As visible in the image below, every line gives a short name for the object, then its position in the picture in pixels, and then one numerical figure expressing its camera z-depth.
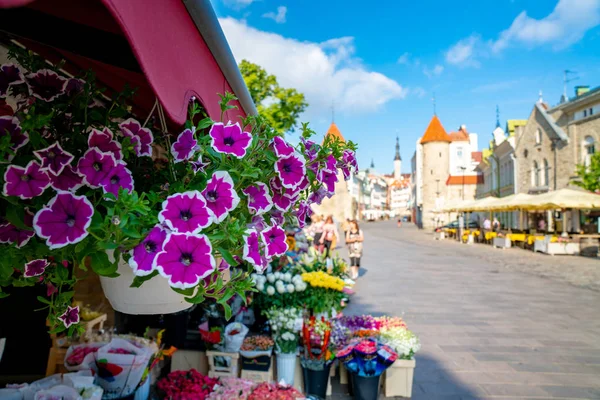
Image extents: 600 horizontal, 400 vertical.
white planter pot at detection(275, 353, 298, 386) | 4.83
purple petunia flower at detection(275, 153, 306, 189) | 1.21
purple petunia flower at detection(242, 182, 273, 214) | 1.22
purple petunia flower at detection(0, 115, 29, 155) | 0.97
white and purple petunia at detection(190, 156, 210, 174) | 1.16
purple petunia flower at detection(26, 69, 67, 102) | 1.16
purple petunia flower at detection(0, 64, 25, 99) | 1.15
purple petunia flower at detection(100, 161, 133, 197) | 1.01
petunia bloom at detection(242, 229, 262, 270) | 1.06
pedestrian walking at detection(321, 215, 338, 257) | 12.61
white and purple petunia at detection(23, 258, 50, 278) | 1.14
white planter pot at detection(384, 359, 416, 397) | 4.81
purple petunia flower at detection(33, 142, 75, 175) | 0.95
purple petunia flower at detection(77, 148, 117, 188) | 1.00
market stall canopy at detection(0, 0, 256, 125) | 0.90
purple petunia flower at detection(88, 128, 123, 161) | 1.06
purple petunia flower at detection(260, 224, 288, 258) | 1.20
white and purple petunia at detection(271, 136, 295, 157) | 1.21
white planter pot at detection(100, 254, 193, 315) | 1.26
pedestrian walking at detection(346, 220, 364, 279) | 12.20
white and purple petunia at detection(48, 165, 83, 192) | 0.97
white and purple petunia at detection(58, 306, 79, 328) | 1.34
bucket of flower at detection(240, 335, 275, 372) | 4.62
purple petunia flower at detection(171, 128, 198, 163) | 1.22
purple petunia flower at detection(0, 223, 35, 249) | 0.98
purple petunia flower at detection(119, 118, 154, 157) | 1.21
